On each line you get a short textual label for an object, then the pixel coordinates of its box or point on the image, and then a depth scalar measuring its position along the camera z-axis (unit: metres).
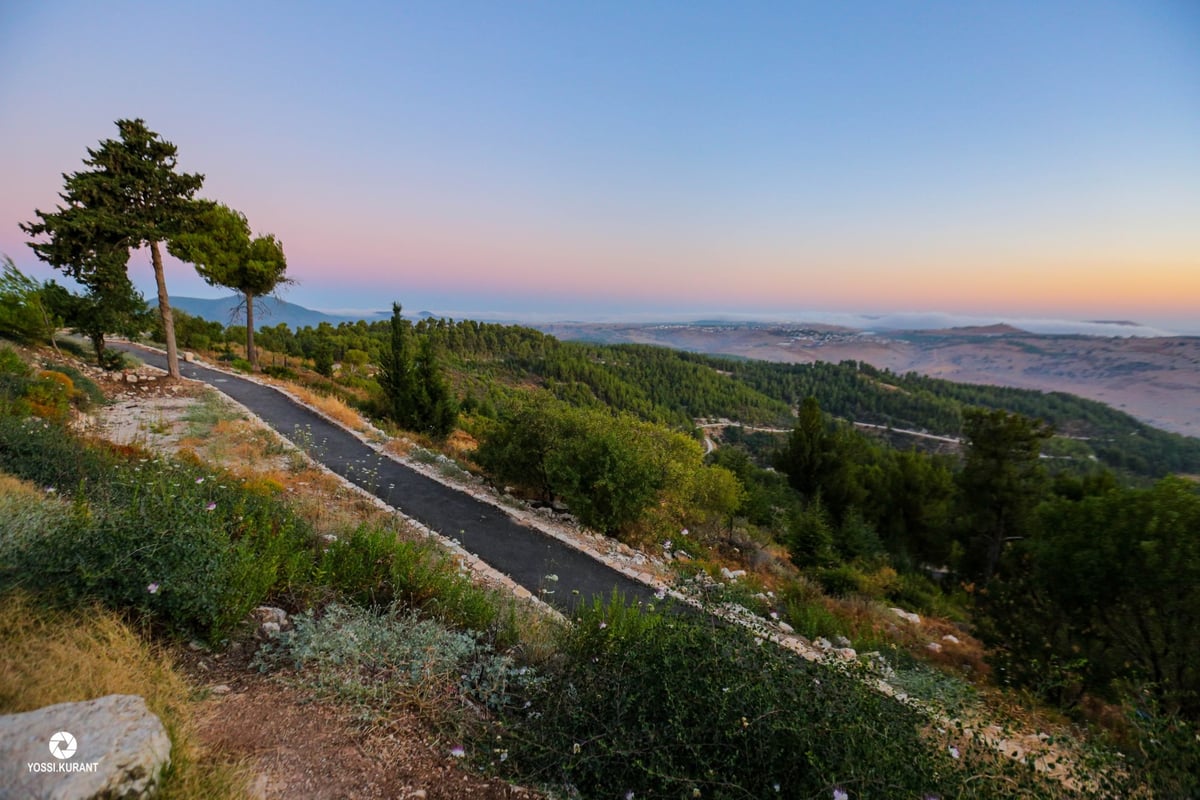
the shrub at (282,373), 21.52
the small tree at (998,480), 16.69
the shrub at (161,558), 2.71
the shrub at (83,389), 10.73
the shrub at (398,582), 3.89
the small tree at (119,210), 11.85
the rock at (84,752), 1.52
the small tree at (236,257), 17.64
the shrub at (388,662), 2.79
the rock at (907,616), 9.51
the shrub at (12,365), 9.80
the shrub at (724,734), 2.04
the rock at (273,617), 3.45
